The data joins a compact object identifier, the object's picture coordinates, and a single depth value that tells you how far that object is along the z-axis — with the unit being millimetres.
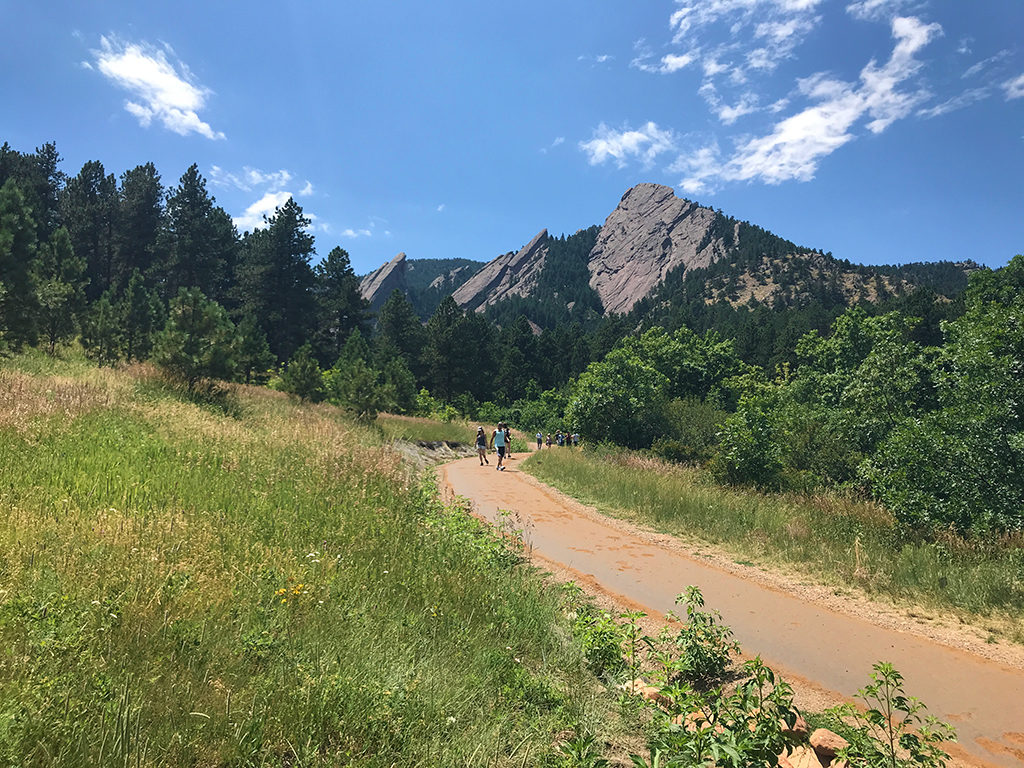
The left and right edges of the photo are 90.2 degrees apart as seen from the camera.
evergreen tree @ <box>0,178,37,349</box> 17469
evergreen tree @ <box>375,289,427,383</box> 70625
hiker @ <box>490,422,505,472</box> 21125
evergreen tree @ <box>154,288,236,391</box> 17375
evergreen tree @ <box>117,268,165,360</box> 29953
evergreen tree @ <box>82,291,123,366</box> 27609
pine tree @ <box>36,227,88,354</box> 23016
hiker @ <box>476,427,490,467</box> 22594
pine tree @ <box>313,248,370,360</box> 62781
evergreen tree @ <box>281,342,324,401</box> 28125
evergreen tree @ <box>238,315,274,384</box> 30672
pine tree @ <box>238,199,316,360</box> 54219
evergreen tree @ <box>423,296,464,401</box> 68312
